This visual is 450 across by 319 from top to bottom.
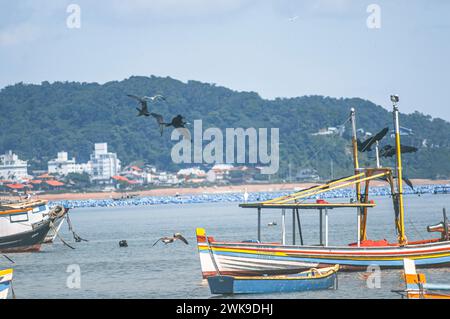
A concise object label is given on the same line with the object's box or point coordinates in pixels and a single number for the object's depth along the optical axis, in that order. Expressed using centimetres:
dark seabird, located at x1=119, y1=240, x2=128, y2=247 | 7212
